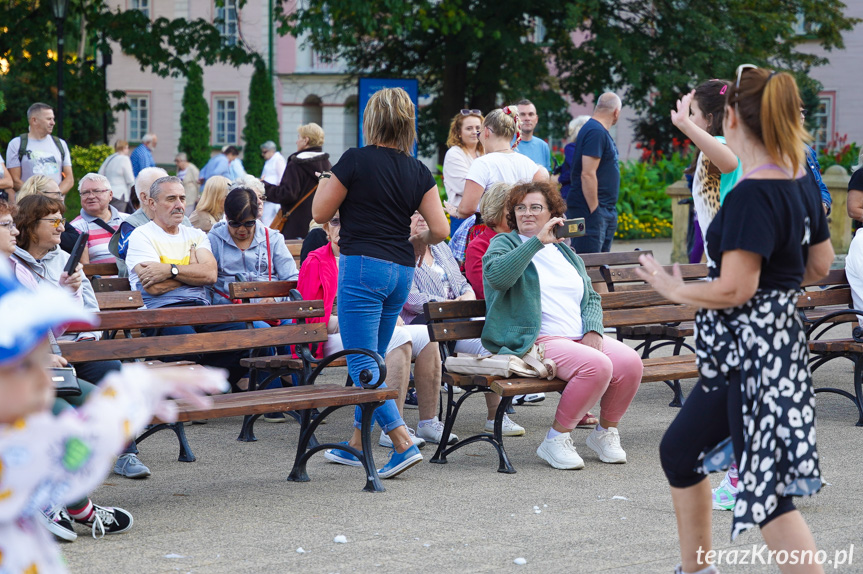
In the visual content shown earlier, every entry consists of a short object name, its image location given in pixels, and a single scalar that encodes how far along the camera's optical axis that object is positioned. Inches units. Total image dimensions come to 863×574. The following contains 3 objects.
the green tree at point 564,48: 959.0
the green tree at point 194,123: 1583.4
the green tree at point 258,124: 1444.4
